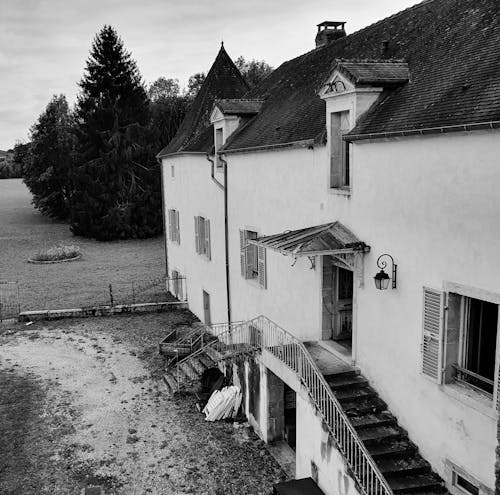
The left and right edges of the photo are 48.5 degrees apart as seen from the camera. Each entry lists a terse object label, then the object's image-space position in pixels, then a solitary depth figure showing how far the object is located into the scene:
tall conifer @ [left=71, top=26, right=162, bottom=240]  44.84
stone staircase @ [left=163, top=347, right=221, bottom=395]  15.34
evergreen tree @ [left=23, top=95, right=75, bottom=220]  53.28
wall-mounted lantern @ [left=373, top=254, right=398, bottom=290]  9.20
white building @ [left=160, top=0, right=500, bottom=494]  7.66
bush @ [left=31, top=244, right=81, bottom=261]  36.50
